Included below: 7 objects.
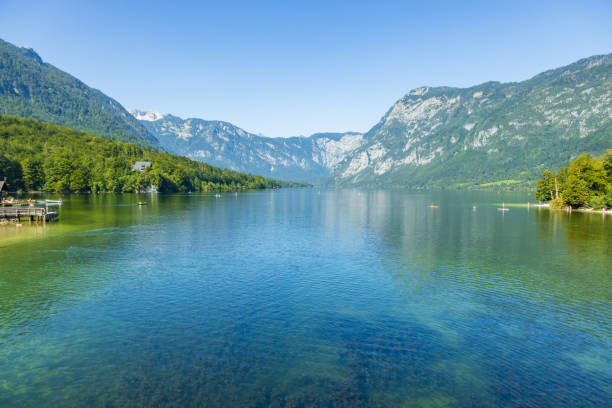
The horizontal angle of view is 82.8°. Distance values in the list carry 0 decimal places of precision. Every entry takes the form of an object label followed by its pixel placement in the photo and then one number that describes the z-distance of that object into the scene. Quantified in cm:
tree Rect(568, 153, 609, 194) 12306
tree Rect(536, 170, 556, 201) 15262
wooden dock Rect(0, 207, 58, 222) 8634
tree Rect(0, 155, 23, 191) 18162
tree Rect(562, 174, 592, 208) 12401
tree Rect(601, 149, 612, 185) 12752
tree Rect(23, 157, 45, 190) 19800
